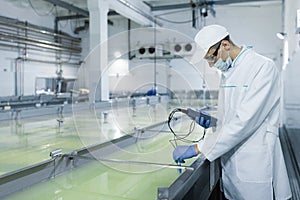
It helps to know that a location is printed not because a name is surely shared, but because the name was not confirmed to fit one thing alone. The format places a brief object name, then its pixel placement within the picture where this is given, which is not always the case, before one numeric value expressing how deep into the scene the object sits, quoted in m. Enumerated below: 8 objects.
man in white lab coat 1.11
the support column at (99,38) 4.79
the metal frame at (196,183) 0.85
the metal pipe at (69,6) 5.84
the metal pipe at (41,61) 6.25
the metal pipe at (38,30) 5.58
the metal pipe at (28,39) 5.39
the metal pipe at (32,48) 5.74
